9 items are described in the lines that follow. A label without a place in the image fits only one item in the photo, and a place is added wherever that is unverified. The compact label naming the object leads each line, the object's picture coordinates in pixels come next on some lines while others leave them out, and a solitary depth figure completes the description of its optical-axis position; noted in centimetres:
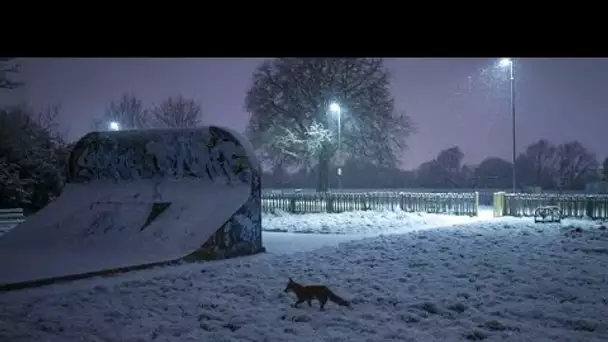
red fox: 685
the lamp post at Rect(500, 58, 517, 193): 2631
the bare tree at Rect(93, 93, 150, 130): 5038
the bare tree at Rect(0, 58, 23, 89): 1884
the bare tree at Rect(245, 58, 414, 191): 3222
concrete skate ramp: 1151
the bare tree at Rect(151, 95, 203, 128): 4916
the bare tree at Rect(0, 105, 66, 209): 2088
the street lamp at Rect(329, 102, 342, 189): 3045
